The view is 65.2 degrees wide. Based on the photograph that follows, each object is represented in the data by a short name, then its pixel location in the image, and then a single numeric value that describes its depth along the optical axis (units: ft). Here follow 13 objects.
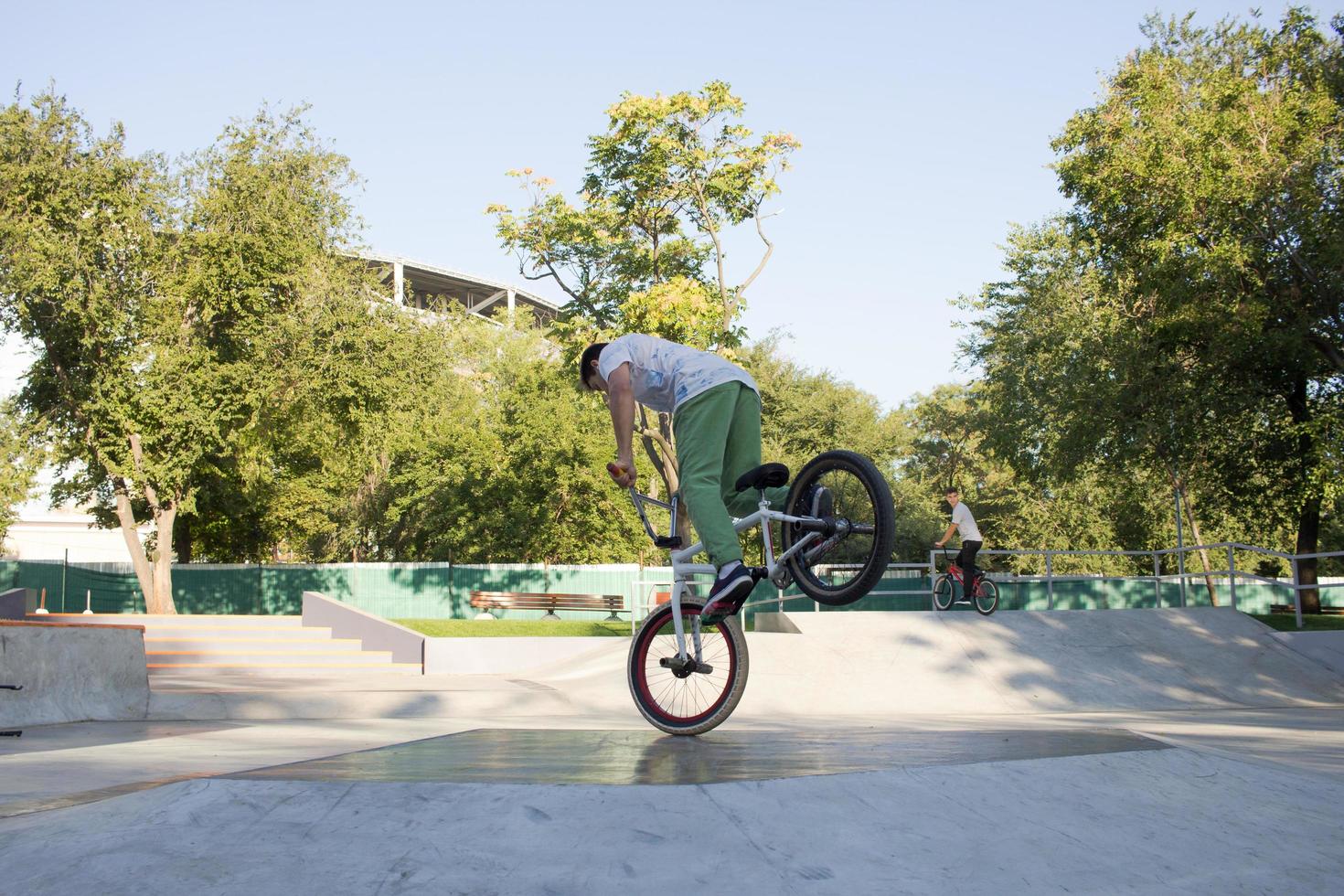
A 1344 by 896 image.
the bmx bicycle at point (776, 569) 16.38
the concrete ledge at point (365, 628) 67.00
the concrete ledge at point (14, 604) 69.62
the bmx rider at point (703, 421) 16.24
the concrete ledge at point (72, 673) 33.01
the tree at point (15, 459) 77.97
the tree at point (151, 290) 74.69
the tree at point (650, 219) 77.92
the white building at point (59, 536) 181.27
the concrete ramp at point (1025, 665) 44.19
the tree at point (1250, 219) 67.15
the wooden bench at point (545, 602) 106.01
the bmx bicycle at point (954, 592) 59.31
